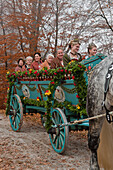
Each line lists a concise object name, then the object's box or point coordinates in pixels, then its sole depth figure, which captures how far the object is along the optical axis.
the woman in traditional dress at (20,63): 7.99
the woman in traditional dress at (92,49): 4.94
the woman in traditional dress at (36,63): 6.71
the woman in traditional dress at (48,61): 6.14
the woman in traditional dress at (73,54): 4.65
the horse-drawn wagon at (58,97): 4.00
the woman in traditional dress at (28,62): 7.49
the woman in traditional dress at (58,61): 5.39
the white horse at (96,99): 2.71
